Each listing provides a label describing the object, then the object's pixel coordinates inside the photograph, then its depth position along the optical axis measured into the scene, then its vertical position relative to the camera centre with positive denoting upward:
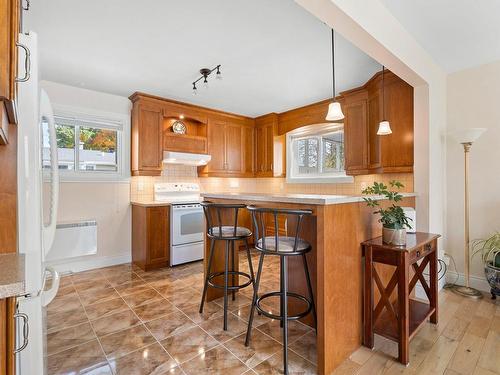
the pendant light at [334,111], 2.42 +0.72
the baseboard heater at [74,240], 3.21 -0.66
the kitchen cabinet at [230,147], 4.62 +0.78
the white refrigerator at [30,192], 1.03 -0.01
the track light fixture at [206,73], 2.87 +1.34
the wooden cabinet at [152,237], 3.52 -0.67
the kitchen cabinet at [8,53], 0.79 +0.43
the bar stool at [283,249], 1.60 -0.40
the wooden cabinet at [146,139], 3.75 +0.73
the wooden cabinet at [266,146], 4.86 +0.81
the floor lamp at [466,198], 2.55 -0.11
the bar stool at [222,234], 2.09 -0.38
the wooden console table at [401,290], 1.68 -0.74
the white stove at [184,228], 3.71 -0.58
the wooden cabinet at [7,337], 0.70 -0.42
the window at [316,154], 4.33 +0.61
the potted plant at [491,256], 2.51 -0.72
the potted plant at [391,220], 1.79 -0.22
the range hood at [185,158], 3.97 +0.49
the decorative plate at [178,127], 4.38 +1.05
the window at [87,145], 3.52 +0.63
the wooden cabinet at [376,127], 2.90 +0.76
